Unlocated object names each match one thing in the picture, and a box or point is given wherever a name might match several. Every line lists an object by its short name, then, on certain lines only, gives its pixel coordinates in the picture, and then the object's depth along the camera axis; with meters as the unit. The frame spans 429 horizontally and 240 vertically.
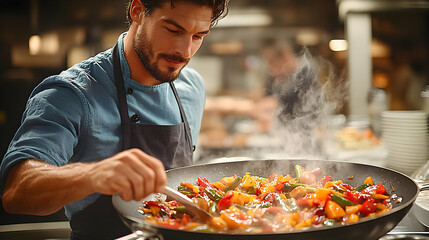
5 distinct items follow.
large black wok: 1.01
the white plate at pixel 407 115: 2.60
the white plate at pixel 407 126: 2.60
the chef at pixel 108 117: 1.33
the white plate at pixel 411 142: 2.61
